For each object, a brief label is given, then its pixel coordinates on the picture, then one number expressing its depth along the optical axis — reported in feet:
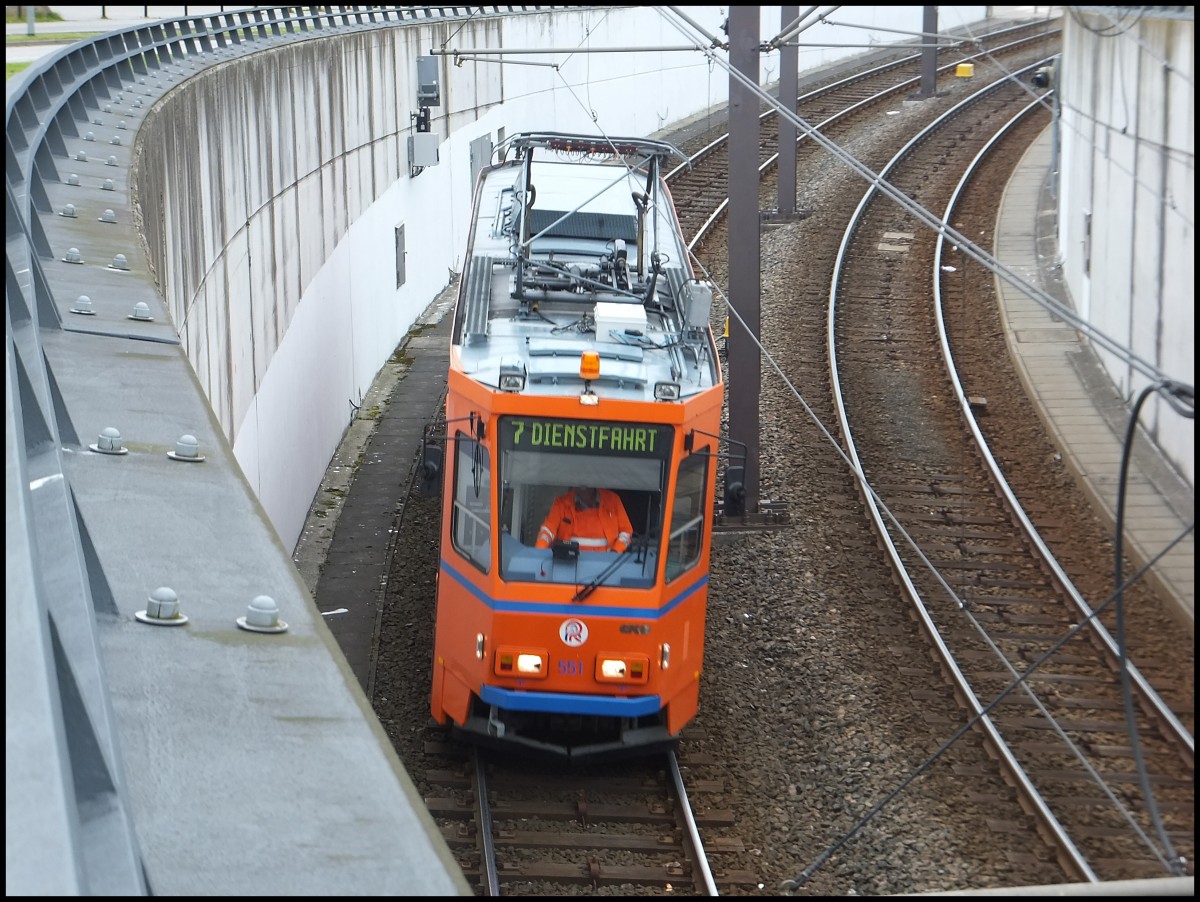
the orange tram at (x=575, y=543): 68.38
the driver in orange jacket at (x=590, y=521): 69.67
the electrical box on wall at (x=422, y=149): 163.02
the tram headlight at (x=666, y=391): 68.54
